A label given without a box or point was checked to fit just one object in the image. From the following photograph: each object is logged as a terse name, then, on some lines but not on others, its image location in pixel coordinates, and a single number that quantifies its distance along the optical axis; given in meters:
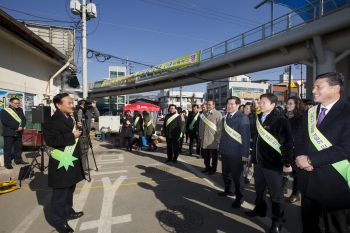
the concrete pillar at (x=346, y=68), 12.84
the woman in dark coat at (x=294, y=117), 3.78
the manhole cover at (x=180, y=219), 2.85
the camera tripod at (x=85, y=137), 5.00
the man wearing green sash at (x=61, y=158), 2.68
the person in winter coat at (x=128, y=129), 8.71
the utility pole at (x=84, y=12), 12.59
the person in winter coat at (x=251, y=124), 4.84
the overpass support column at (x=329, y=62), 10.28
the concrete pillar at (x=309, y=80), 14.41
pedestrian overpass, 9.20
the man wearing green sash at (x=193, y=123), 8.21
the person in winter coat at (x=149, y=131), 9.02
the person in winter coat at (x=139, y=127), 8.99
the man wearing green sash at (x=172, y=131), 6.71
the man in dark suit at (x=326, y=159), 1.80
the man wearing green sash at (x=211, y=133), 5.08
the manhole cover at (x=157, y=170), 5.64
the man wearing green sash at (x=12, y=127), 5.80
